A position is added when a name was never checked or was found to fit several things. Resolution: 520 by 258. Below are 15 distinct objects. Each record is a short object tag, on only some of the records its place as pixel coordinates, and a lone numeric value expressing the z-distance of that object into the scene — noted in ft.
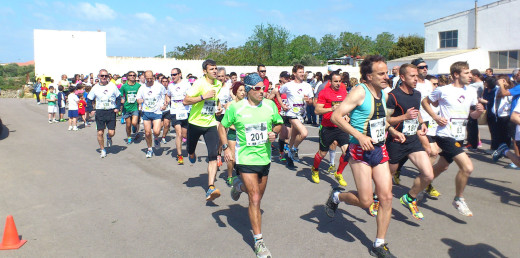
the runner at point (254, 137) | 15.07
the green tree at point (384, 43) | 377.91
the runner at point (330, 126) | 24.20
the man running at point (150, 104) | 33.35
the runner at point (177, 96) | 31.22
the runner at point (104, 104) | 33.81
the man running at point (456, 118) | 18.61
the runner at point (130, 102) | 38.96
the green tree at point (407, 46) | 213.93
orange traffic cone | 15.50
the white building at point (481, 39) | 107.76
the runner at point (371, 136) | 14.35
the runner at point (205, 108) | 22.51
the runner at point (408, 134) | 17.83
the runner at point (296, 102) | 28.48
